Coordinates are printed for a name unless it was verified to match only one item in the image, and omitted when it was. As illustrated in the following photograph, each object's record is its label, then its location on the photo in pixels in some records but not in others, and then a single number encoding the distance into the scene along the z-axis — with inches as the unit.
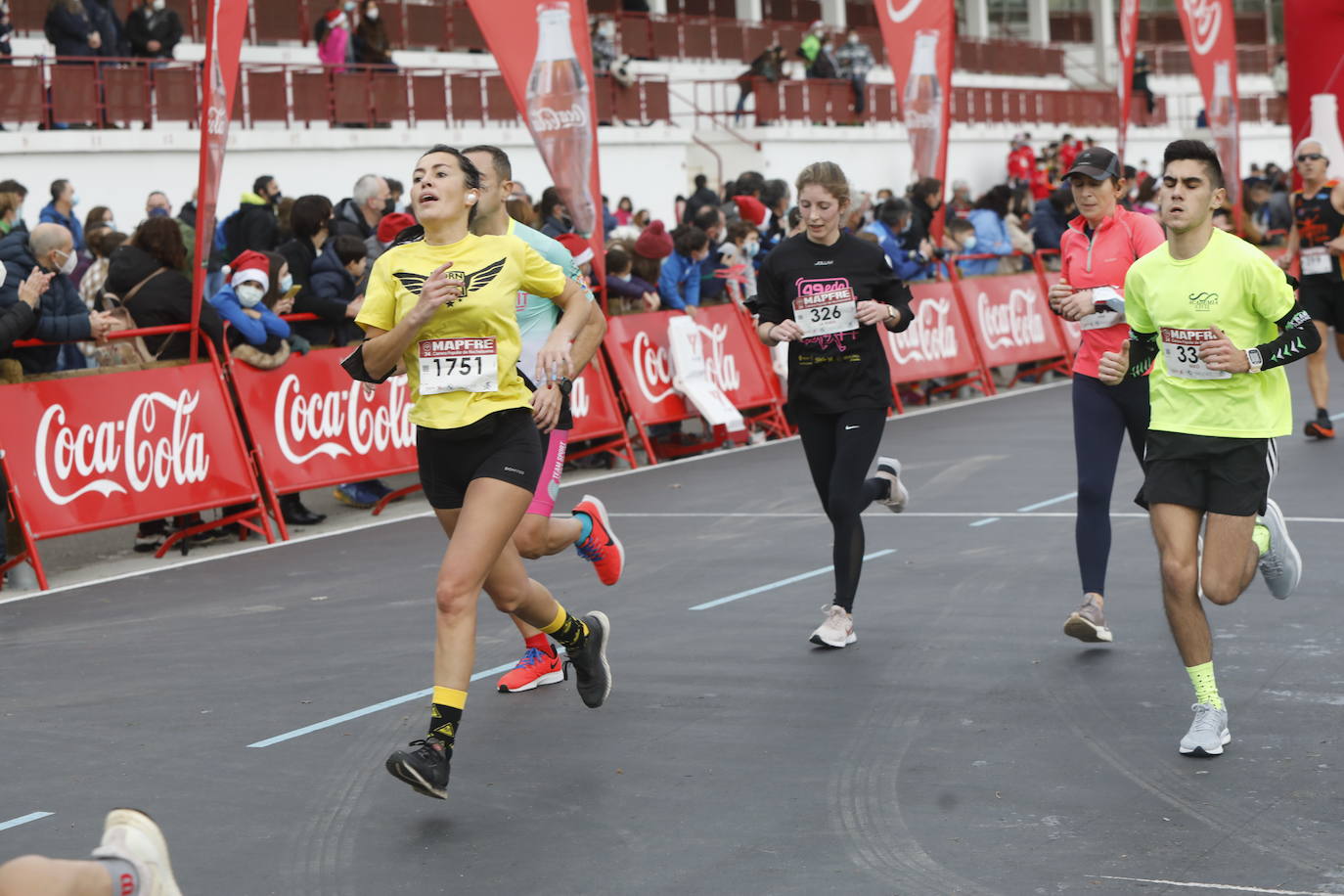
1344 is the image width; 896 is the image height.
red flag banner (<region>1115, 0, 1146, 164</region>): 878.4
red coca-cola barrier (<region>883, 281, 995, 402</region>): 737.0
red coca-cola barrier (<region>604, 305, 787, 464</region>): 611.8
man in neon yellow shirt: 243.4
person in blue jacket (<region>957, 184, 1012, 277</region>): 828.0
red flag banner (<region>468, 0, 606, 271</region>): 566.9
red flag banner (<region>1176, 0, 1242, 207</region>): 1004.6
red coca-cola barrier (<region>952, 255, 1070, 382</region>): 799.1
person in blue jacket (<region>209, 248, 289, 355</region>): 486.9
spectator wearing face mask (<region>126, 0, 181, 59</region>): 896.9
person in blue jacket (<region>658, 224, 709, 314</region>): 642.8
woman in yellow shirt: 235.6
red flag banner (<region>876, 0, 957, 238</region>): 763.4
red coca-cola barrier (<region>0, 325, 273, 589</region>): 431.2
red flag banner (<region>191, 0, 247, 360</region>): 474.9
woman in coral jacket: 307.7
